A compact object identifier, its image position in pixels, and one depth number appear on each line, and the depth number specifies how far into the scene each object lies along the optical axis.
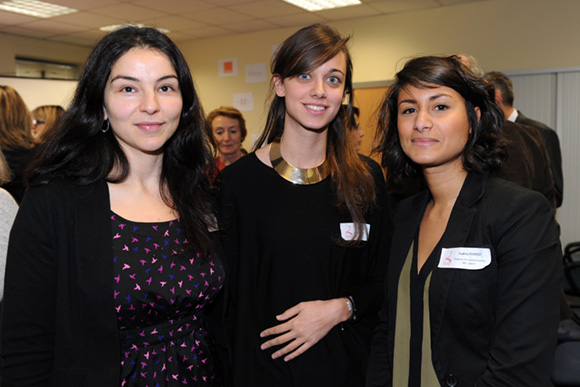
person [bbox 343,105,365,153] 1.95
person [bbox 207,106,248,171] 4.64
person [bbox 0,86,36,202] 3.11
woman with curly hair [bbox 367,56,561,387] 1.24
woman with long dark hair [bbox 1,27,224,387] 1.28
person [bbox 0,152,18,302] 1.59
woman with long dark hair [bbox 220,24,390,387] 1.64
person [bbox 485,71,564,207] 3.79
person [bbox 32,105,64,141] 4.61
